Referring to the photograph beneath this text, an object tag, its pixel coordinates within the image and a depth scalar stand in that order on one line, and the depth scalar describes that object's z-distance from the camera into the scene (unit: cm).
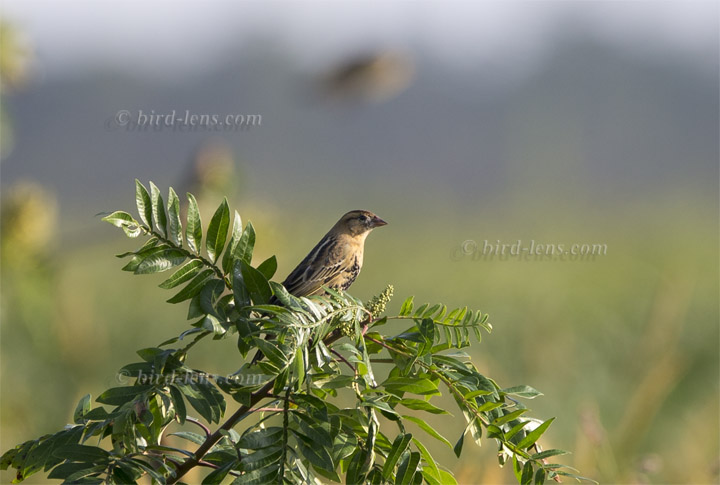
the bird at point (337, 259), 911
